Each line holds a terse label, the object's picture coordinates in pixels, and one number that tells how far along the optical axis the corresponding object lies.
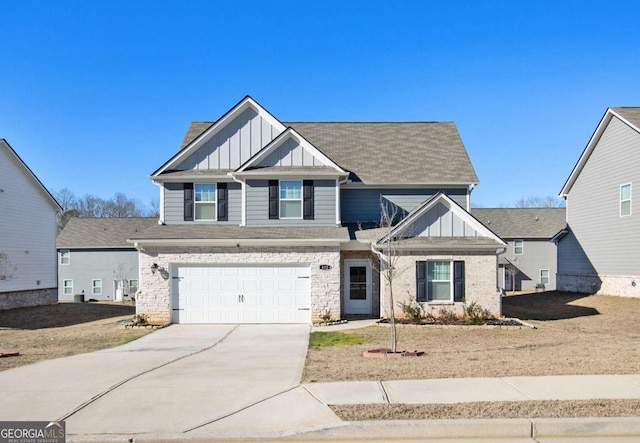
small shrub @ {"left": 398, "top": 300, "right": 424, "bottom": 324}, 18.31
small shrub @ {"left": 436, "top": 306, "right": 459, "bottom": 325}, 18.12
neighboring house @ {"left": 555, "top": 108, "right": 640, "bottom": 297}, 24.22
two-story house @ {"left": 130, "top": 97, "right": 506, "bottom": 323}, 18.97
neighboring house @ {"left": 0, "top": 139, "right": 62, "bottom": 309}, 25.33
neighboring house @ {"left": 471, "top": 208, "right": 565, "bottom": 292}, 43.12
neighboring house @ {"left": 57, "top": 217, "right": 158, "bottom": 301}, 41.28
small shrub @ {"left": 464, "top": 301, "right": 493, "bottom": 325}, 18.09
